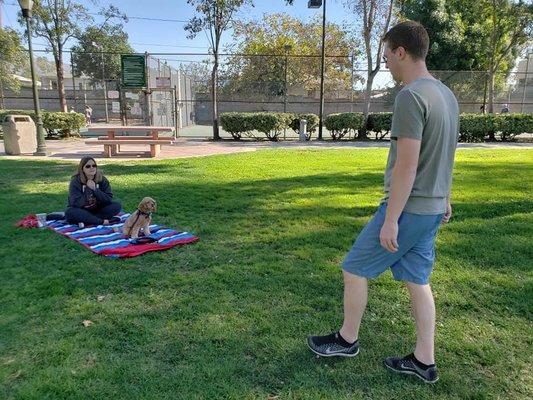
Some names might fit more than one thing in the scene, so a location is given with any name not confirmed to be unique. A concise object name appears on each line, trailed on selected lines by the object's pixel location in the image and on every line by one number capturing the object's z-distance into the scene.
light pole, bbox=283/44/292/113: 19.42
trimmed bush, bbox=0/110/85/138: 16.75
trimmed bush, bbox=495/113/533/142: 17.16
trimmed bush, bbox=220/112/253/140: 17.55
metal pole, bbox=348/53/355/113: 20.08
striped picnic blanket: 4.29
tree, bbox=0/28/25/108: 19.08
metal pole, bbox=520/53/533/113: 22.50
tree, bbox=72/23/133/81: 26.35
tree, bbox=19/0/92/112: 18.61
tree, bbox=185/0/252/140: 17.02
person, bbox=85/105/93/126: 25.83
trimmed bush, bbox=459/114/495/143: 17.11
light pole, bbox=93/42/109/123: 20.24
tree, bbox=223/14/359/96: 37.75
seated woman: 5.24
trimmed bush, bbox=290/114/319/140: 18.50
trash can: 11.56
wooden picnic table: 11.67
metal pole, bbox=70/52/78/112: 19.86
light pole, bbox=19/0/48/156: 11.43
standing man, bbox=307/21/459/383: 1.97
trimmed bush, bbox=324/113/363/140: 17.69
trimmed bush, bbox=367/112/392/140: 17.62
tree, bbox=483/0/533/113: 18.69
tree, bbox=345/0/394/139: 17.00
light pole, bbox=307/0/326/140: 17.91
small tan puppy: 4.61
